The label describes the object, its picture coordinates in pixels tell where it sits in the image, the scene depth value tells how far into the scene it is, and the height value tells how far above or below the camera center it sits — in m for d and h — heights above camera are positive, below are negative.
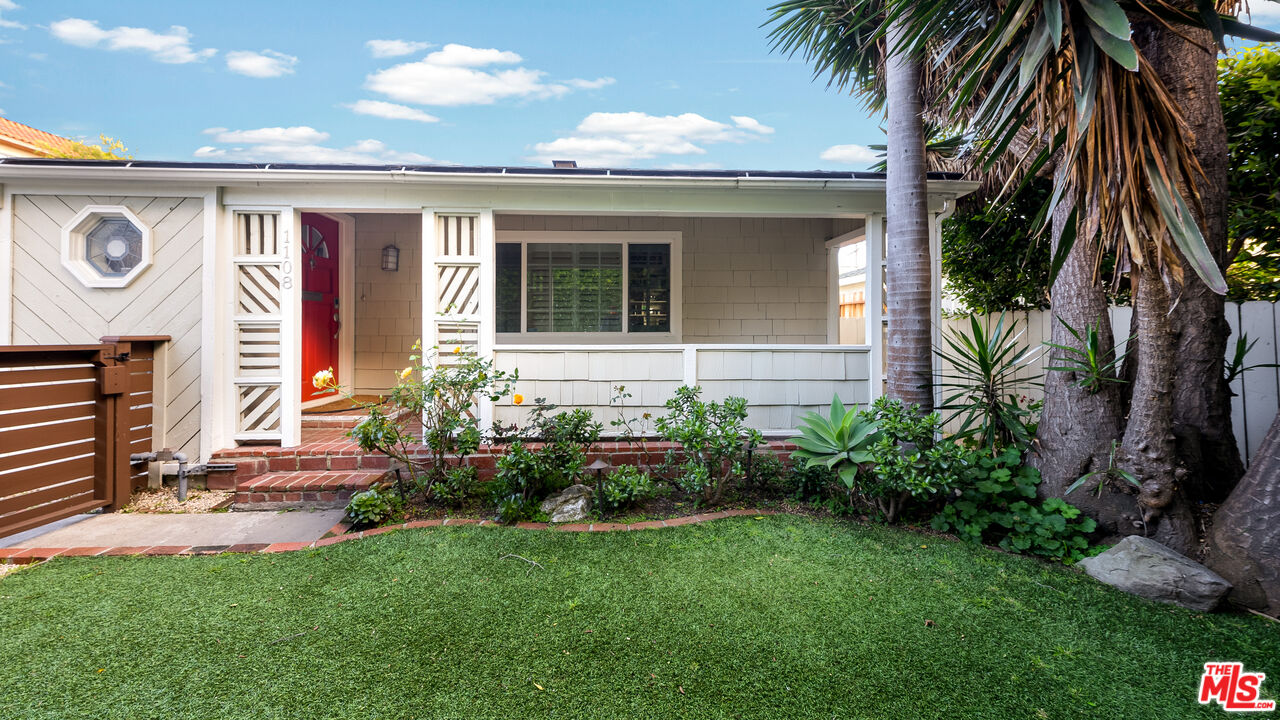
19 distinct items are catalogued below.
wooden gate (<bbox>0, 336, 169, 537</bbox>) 3.27 -0.42
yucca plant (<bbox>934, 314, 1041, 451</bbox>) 3.23 -0.24
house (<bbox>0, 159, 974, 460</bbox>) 4.30 +0.77
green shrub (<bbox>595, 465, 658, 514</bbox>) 3.58 -0.85
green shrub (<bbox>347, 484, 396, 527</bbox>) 3.47 -0.94
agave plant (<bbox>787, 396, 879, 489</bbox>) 3.25 -0.49
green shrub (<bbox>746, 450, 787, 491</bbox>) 4.00 -0.80
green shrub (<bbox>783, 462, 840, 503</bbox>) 3.81 -0.86
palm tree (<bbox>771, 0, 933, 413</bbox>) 3.72 +0.85
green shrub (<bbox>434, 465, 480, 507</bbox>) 3.73 -0.86
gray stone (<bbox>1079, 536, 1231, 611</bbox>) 2.43 -1.01
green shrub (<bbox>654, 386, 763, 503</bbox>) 3.65 -0.53
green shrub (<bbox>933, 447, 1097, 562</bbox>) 3.01 -0.89
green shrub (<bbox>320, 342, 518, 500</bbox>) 3.70 -0.38
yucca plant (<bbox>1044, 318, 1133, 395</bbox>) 3.06 +0.01
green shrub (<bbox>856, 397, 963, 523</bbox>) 3.12 -0.57
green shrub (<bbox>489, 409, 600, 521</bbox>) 3.66 -0.70
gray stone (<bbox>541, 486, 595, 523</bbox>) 3.59 -0.97
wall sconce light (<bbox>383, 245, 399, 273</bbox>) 6.35 +1.27
